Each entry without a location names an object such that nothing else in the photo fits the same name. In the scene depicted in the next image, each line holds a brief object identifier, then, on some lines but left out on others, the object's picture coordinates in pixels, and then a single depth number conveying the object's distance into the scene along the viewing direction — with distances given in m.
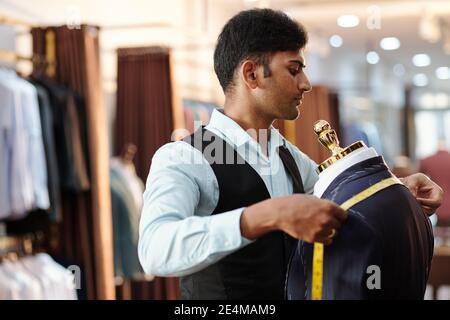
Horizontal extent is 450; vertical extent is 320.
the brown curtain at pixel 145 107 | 4.72
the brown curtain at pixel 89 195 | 3.79
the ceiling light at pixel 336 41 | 10.00
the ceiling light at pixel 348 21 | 8.46
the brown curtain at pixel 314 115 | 5.82
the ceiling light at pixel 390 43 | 10.32
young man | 1.12
